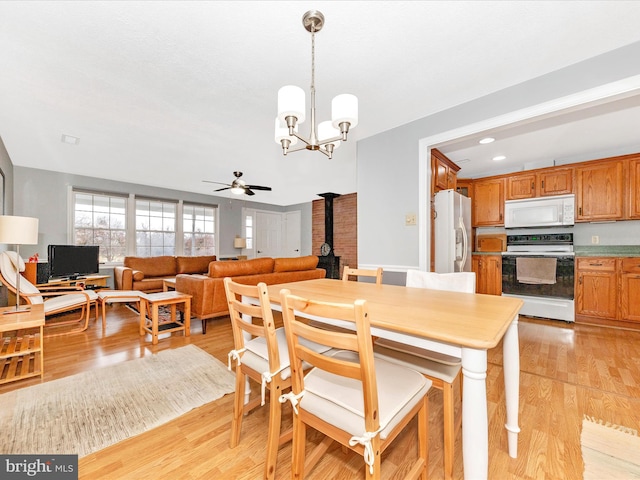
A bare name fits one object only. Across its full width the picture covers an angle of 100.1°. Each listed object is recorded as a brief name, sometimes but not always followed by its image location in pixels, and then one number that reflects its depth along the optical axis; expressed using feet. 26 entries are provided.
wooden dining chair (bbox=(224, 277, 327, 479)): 3.72
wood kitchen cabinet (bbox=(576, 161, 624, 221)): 11.46
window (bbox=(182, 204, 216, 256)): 22.02
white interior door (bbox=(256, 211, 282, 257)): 27.37
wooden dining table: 2.91
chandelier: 4.99
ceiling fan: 15.28
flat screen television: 13.79
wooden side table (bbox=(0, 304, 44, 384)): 6.77
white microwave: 12.40
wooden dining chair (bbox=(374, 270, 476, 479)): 3.89
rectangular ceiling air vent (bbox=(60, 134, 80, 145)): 11.03
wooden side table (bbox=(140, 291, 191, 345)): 9.36
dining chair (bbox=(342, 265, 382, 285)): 7.04
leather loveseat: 16.03
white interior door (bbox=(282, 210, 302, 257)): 27.97
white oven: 11.99
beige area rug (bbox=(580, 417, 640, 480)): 4.11
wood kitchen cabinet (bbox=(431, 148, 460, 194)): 10.00
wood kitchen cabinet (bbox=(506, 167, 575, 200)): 12.59
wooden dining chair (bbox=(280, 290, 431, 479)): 2.73
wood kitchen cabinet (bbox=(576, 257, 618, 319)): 11.30
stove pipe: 23.90
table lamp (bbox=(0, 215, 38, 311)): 7.58
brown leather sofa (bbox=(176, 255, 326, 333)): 10.52
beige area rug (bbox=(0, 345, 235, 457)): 4.78
